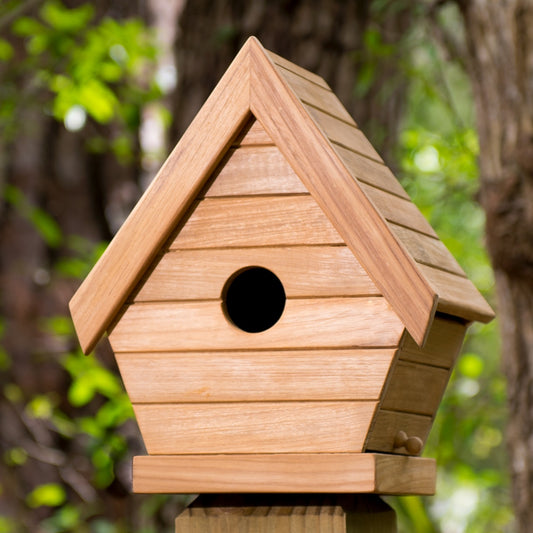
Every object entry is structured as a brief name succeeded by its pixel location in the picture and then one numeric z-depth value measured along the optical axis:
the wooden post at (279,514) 2.34
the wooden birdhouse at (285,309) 2.25
